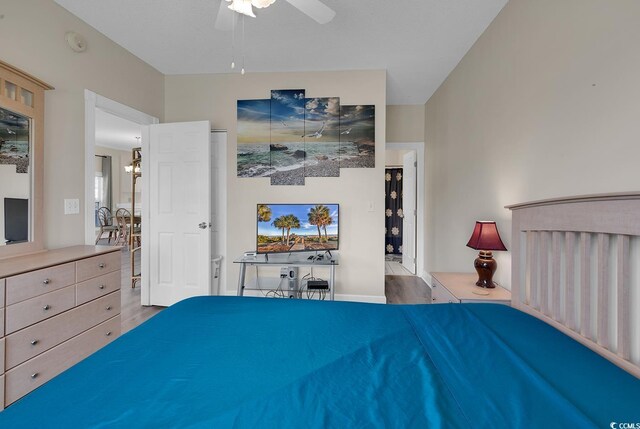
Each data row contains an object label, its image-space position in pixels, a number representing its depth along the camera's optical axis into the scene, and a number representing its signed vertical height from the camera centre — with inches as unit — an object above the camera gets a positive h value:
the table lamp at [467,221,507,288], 76.0 -9.2
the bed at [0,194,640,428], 25.9 -18.2
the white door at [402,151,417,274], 177.6 +1.7
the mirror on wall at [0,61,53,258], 70.1 +13.2
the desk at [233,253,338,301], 109.4 -19.5
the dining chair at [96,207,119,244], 242.8 -10.1
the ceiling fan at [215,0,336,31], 63.2 +48.8
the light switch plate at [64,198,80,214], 87.5 +1.4
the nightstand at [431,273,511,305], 69.5 -20.8
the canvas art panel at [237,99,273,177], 128.2 +33.8
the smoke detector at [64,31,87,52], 88.0 +54.4
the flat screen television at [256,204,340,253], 119.4 -7.0
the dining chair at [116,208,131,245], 244.3 -15.4
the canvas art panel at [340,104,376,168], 124.6 +35.0
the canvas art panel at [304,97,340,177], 125.6 +34.6
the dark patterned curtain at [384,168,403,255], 231.6 -1.3
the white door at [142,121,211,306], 118.7 +0.0
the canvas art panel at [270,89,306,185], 126.6 +34.8
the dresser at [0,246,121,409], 58.1 -24.6
